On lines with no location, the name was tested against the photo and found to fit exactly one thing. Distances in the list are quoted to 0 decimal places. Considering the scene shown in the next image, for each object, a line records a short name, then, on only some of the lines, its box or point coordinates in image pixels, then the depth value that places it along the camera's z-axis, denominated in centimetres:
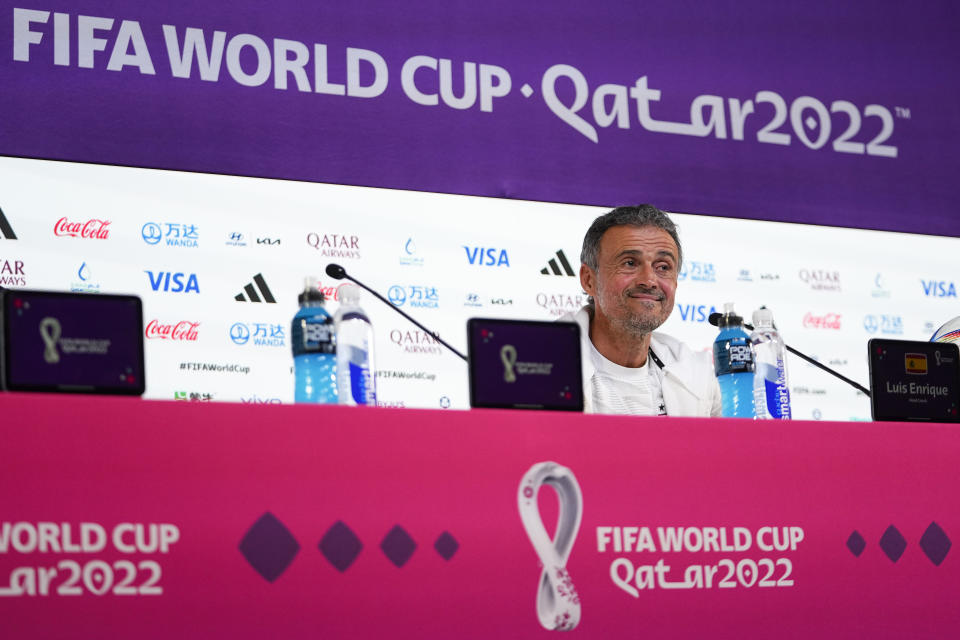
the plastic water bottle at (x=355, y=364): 377
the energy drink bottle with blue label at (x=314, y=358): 369
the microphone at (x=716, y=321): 504
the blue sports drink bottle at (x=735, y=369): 462
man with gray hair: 598
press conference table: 283
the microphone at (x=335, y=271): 530
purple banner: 755
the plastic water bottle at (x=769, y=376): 455
